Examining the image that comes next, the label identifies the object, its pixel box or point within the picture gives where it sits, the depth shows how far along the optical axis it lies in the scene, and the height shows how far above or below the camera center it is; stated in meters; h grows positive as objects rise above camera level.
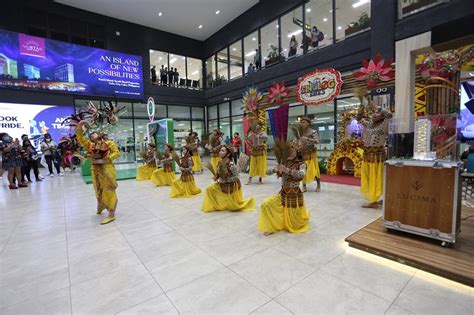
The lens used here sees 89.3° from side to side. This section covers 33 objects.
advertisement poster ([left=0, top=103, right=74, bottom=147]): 10.02 +1.23
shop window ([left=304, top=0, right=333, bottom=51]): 9.00 +4.62
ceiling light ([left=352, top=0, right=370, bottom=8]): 7.83 +4.65
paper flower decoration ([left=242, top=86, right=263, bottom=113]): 7.36 +1.40
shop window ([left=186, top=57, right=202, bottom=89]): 16.14 +5.00
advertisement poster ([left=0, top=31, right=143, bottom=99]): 10.18 +3.81
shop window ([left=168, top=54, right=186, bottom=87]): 15.27 +4.87
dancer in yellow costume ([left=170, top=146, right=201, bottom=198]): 5.22 -0.80
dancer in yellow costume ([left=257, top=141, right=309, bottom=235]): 3.03 -0.78
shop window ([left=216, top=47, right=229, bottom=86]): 14.66 +4.87
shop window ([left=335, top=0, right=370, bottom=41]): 7.80 +4.29
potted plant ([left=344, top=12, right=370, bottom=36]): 7.73 +3.92
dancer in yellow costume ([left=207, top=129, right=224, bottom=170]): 7.32 +0.02
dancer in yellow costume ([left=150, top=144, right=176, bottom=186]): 6.61 -0.78
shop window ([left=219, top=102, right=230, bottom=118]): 14.85 +2.19
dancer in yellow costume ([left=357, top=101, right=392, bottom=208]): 3.88 -0.18
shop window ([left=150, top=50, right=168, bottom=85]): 14.66 +5.15
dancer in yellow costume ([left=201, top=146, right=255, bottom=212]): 3.99 -0.78
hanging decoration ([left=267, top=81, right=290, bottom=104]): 6.91 +1.47
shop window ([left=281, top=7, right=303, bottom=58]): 9.99 +4.79
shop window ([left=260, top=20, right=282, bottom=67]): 11.16 +4.80
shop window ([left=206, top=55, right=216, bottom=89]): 15.78 +4.91
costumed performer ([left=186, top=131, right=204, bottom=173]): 8.24 -0.16
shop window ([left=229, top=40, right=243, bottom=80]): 13.51 +4.88
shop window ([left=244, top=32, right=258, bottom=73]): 12.44 +5.01
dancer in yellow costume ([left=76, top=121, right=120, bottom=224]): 3.66 -0.29
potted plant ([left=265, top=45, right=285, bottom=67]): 10.93 +4.07
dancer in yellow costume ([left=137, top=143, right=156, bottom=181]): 7.74 -0.69
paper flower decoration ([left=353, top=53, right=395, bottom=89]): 4.91 +1.48
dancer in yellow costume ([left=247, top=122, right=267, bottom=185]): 6.53 -0.24
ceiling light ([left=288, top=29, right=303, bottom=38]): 9.97 +4.71
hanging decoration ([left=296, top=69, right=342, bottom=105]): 5.81 +1.43
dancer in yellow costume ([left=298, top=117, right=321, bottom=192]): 5.20 -0.16
